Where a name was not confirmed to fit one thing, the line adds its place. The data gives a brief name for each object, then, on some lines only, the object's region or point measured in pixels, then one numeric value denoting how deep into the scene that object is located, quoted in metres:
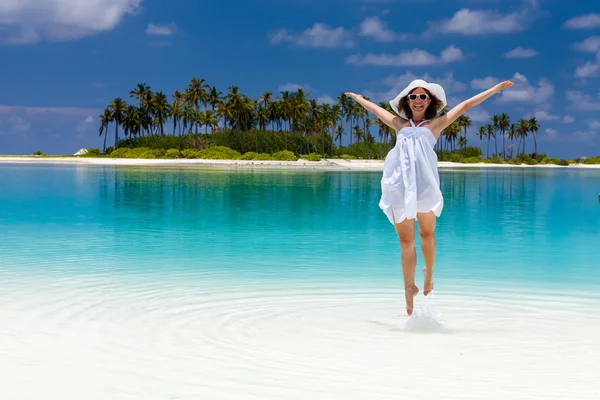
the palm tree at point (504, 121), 182.38
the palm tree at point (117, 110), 132.88
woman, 6.22
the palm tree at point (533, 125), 181.00
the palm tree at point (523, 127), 181.88
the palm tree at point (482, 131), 189.79
